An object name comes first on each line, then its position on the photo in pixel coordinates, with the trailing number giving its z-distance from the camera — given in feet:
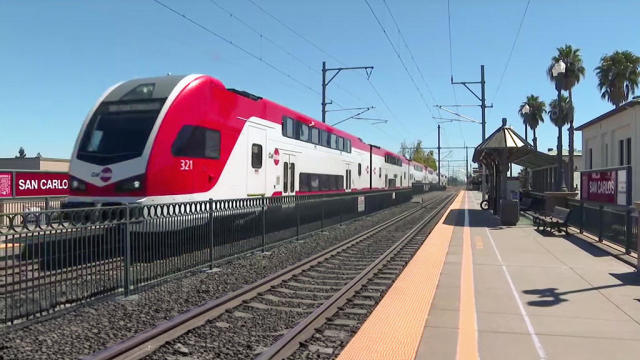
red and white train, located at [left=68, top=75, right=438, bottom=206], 33.78
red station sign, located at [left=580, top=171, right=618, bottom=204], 50.42
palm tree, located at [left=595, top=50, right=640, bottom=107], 125.29
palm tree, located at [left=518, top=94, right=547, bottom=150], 206.45
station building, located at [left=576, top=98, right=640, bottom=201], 84.54
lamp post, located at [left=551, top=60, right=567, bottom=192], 56.49
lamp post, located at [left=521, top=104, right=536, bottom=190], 88.26
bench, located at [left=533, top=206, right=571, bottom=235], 49.38
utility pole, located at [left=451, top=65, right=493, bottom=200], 111.65
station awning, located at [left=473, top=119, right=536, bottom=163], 70.54
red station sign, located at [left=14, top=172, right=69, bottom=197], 62.64
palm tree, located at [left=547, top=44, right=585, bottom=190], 96.10
